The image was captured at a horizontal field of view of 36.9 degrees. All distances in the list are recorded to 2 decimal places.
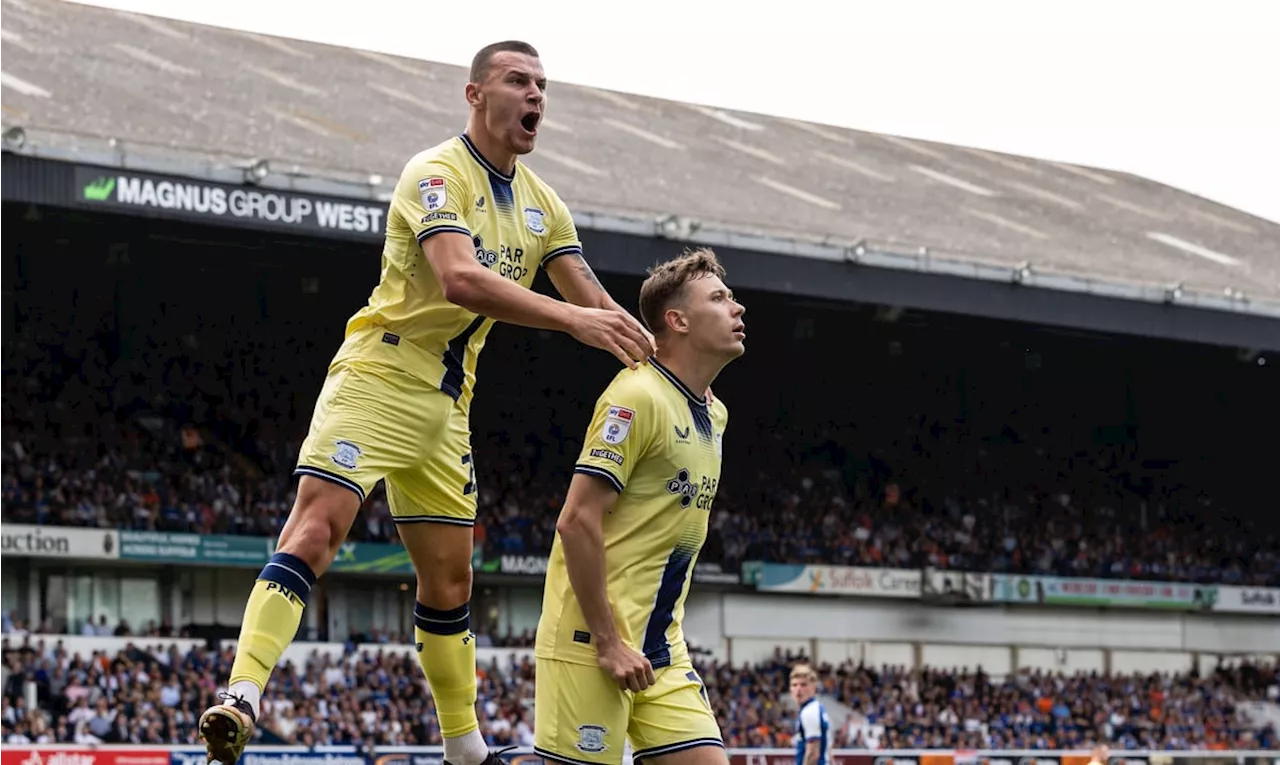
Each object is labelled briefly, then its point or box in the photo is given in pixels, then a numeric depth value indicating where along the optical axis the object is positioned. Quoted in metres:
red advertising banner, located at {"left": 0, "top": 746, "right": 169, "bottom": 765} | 19.70
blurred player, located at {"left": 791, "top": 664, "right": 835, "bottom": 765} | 16.03
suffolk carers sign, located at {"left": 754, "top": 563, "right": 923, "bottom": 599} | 36.41
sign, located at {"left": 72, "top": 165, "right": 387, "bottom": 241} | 25.62
